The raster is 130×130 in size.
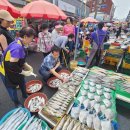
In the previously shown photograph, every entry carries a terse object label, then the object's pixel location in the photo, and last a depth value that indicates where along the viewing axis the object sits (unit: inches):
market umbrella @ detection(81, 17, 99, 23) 410.9
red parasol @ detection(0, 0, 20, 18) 144.3
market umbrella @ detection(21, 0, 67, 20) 182.1
